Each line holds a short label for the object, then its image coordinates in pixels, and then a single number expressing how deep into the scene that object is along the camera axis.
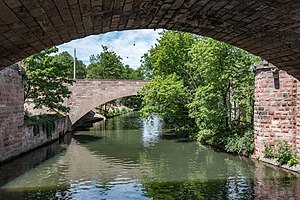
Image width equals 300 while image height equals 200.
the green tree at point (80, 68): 64.46
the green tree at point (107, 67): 44.78
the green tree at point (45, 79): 16.16
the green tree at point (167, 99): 16.81
